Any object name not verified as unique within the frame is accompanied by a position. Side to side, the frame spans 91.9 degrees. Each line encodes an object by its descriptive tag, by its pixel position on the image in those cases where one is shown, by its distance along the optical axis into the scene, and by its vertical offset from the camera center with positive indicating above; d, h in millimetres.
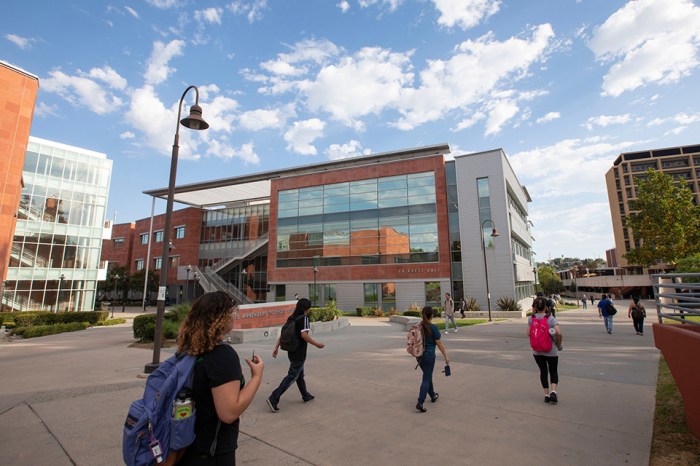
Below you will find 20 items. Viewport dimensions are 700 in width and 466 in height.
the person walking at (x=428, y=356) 5516 -1154
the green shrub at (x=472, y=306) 28906 -1587
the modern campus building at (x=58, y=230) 29438 +5377
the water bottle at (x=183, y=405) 2002 -692
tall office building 77500 +26956
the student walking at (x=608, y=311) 14705 -1039
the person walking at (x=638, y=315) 14305 -1161
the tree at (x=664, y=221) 27562 +5469
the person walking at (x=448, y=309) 15812 -996
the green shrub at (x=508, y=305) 27812 -1443
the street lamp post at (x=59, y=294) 30878 -547
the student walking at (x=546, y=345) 5867 -985
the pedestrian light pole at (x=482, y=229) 29628 +5193
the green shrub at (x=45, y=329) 18828 -2400
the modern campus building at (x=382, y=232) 31078 +5619
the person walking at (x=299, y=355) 5723 -1160
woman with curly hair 2074 -634
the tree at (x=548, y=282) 95188 +1496
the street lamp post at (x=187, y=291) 46938 -445
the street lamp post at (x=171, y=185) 8672 +2902
